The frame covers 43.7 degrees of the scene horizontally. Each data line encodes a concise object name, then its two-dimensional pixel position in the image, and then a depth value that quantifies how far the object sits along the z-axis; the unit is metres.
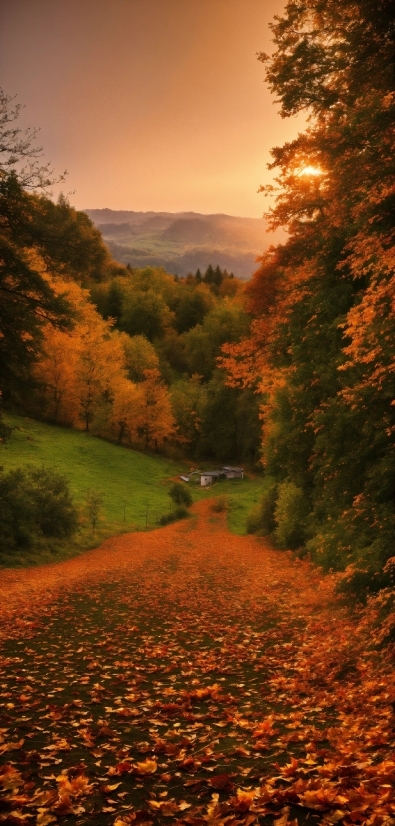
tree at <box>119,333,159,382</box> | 77.25
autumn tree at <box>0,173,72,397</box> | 14.94
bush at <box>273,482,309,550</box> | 21.64
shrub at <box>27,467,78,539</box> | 27.02
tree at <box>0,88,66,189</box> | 14.00
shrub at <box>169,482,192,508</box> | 46.16
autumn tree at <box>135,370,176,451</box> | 67.31
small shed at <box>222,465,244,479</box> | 66.75
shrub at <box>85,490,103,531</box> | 32.47
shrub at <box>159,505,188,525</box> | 40.53
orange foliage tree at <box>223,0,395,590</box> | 9.20
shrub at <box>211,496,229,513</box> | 47.32
